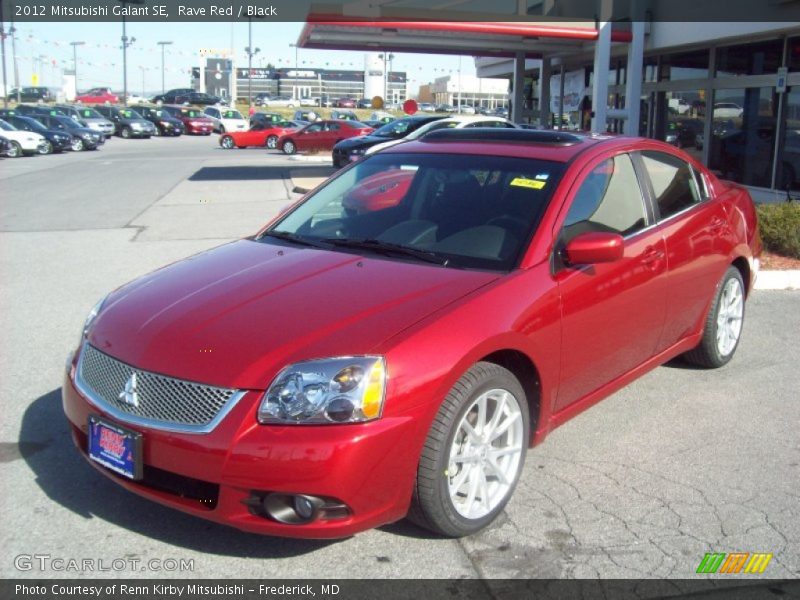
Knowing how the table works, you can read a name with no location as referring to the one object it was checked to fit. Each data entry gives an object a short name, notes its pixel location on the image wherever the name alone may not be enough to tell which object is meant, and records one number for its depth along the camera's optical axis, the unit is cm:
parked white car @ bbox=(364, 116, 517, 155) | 1834
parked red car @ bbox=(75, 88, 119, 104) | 8671
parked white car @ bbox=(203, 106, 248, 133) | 5009
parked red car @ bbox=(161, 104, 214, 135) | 5269
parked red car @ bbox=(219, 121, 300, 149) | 3941
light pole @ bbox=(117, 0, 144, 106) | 7233
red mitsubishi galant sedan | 309
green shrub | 923
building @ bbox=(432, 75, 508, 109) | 12031
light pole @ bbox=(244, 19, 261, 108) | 7644
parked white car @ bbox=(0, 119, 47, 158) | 3119
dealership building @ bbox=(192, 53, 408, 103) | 10119
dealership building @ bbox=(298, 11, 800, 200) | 1447
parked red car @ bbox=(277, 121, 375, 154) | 3347
